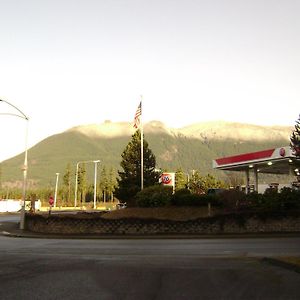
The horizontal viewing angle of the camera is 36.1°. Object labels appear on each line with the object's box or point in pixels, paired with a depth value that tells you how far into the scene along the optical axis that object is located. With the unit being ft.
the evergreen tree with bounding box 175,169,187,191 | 332.55
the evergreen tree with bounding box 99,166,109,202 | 492.62
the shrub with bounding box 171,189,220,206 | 111.55
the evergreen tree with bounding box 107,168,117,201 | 476.95
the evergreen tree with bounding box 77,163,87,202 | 443.32
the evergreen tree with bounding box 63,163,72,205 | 467.11
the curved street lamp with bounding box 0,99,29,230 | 106.42
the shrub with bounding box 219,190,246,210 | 109.91
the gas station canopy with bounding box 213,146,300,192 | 159.53
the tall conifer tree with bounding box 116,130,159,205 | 175.94
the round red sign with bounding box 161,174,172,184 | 162.40
